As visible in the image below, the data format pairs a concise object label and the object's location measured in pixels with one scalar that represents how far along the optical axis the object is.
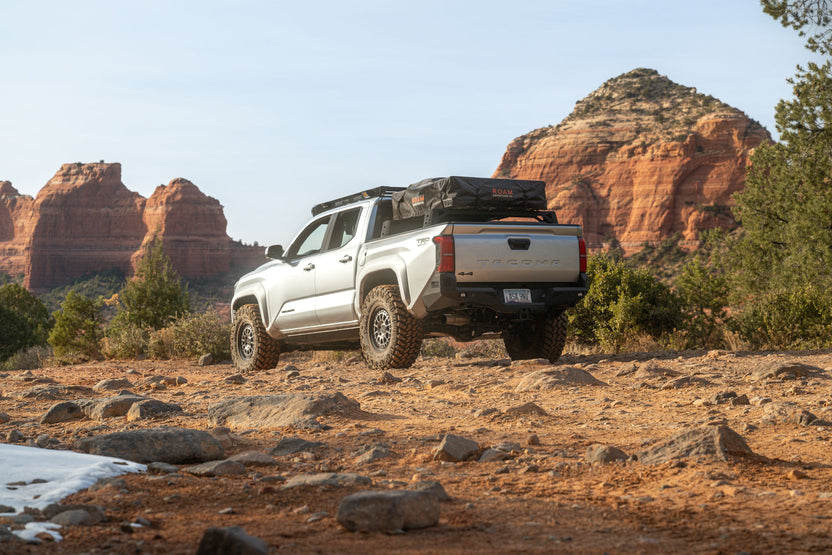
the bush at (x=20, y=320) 42.03
